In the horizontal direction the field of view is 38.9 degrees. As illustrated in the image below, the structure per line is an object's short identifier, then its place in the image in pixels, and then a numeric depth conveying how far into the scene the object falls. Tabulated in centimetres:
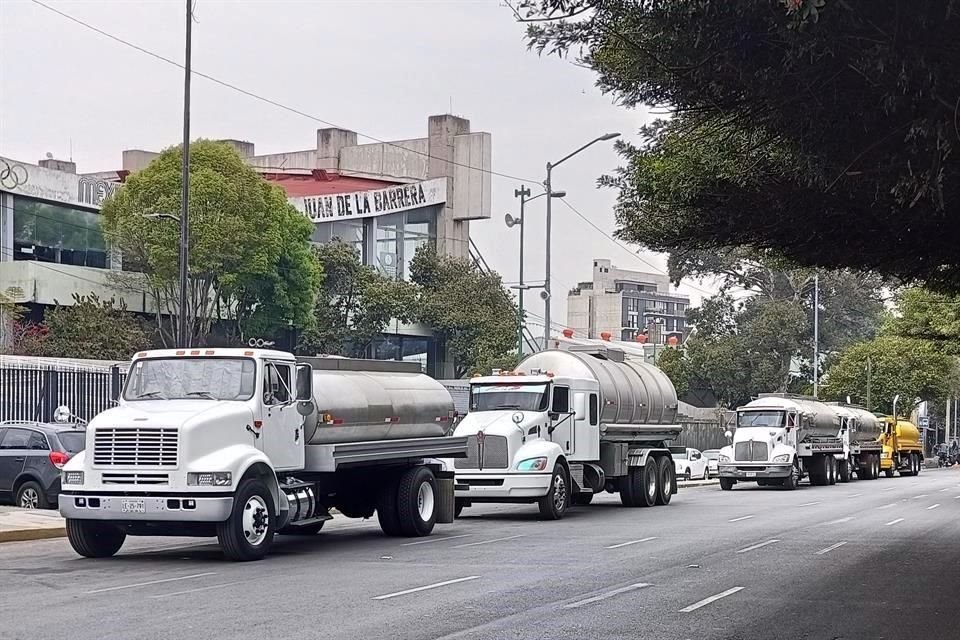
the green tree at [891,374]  7356
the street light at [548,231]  4144
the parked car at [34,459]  2450
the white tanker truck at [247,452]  1700
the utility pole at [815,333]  6838
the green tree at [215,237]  5356
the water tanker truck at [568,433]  2622
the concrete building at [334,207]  5725
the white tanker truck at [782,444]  4391
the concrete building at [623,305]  14050
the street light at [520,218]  4334
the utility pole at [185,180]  2828
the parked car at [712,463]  5578
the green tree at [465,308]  6731
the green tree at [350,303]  6600
